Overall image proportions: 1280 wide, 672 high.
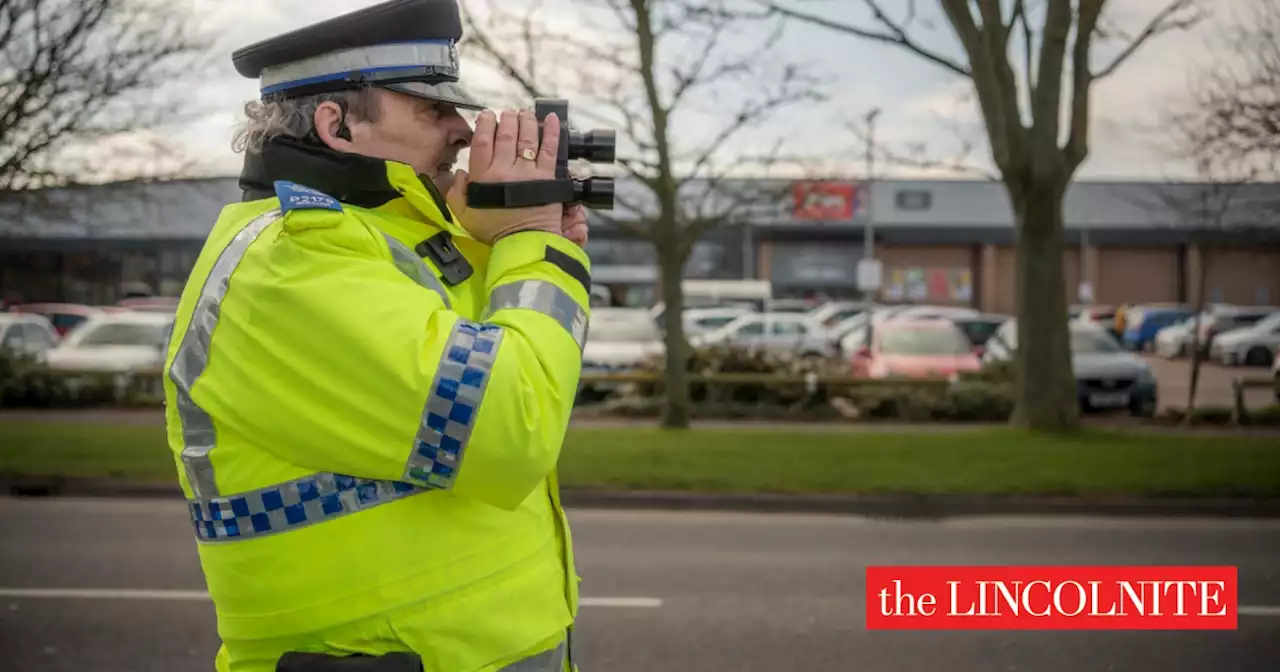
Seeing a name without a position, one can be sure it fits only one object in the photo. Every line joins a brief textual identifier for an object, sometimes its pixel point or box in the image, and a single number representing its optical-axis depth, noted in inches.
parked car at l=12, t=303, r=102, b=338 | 1114.7
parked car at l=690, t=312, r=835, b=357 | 939.3
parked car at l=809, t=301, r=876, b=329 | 1309.9
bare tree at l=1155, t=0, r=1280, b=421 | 484.1
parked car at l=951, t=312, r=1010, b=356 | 936.9
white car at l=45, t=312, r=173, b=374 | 697.0
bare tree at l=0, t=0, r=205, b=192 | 482.9
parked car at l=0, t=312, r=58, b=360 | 763.4
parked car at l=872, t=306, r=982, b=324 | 1068.6
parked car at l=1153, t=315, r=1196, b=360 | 1229.1
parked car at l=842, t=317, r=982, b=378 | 695.7
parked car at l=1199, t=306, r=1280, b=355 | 1168.2
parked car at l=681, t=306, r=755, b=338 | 1046.3
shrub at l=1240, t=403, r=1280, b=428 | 601.3
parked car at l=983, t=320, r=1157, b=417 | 657.6
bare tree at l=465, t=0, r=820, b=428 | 499.2
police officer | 54.1
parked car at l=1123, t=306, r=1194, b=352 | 1322.6
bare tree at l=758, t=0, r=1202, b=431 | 502.6
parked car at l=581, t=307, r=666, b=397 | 745.0
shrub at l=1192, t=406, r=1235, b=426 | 607.8
